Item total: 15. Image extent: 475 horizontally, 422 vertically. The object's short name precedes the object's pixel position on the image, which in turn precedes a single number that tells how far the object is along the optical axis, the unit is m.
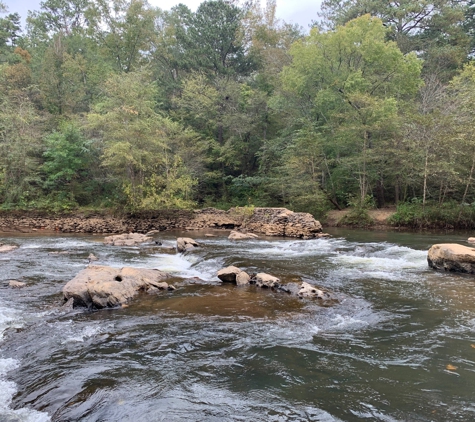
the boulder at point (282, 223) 18.83
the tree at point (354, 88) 22.25
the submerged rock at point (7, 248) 13.75
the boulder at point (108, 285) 7.14
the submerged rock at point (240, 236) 17.57
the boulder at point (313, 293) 7.60
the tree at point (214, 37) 32.47
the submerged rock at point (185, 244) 14.01
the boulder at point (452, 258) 9.64
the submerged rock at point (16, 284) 8.51
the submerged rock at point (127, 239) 15.98
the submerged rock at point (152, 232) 20.48
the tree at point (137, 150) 22.28
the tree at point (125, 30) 36.38
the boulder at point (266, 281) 8.53
